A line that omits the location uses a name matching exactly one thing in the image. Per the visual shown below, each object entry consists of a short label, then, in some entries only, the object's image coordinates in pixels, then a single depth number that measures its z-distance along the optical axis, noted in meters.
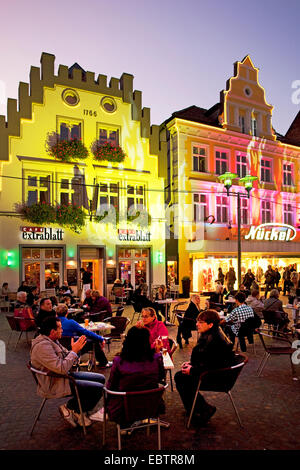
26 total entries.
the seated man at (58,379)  4.63
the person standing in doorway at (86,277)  18.58
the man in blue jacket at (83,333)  7.19
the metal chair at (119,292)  17.94
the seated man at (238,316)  8.80
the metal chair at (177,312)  11.42
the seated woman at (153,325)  6.66
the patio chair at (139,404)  3.94
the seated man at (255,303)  10.27
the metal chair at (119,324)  8.92
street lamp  15.49
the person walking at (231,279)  20.70
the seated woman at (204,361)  4.86
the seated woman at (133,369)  4.10
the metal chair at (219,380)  4.74
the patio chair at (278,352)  6.82
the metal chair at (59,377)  4.54
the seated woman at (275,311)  9.45
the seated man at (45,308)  8.04
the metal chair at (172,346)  5.82
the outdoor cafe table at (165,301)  12.39
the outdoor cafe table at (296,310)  10.11
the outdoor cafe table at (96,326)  7.81
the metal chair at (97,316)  9.49
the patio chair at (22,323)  9.31
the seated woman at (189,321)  9.40
